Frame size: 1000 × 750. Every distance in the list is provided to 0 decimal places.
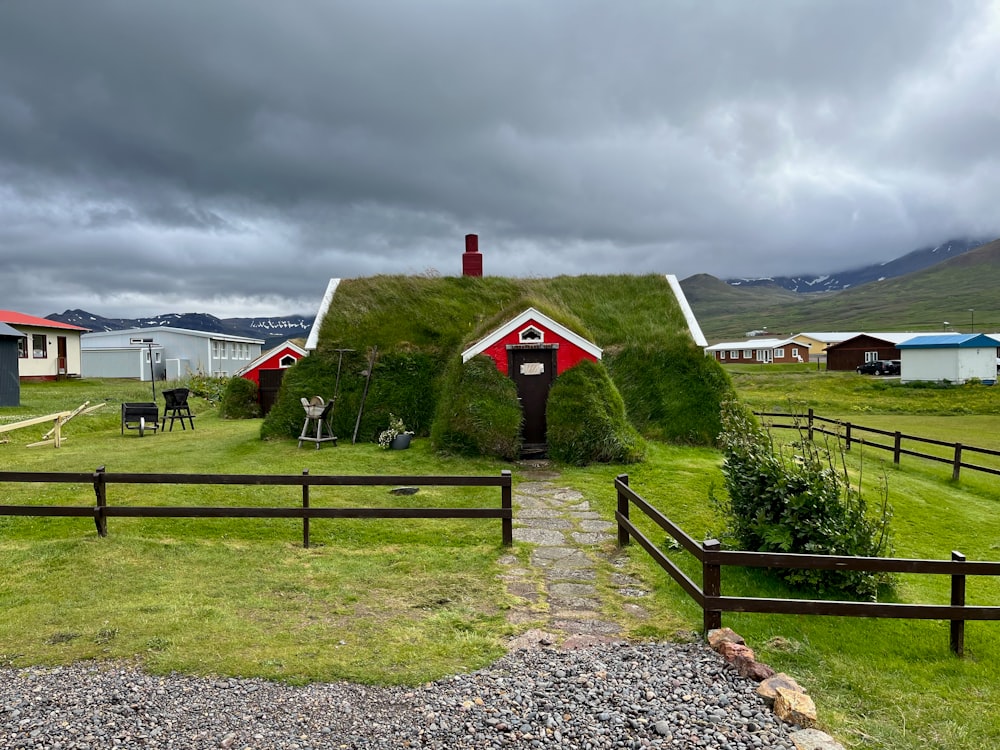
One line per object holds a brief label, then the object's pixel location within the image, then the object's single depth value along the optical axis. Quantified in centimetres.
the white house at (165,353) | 5231
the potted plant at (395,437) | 1655
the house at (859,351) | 6806
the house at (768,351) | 8968
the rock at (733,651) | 503
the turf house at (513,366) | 1523
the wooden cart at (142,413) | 2117
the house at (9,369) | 2794
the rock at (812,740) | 396
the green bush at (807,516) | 691
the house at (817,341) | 9408
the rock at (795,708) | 423
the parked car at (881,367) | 5822
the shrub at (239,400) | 2684
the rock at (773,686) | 448
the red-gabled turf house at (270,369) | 2705
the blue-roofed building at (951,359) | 4703
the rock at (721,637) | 536
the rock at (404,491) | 1221
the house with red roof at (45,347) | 3991
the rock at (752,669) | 482
